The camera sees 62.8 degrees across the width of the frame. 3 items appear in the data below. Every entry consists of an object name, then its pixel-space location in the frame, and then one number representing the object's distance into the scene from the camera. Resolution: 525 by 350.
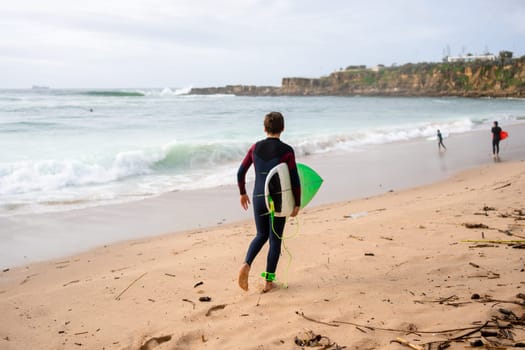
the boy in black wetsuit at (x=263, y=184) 3.78
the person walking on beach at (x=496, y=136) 14.59
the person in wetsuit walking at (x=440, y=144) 16.33
